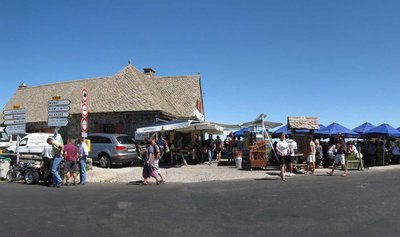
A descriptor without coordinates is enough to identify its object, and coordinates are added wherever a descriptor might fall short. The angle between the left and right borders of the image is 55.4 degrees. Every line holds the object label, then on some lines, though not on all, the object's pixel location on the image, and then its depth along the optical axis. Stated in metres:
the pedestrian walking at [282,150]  13.95
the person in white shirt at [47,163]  13.22
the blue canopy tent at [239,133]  29.94
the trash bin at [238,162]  18.11
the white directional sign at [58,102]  14.99
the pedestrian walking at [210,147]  20.97
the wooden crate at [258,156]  17.30
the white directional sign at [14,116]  16.08
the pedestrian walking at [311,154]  15.88
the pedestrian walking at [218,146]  22.33
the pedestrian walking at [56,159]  12.66
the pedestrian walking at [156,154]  13.48
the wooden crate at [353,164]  18.30
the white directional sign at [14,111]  16.05
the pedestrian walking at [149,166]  13.22
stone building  23.77
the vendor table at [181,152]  19.72
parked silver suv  18.38
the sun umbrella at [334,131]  21.48
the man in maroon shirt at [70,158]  13.09
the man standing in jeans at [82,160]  13.57
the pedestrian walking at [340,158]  15.36
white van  20.25
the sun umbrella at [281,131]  25.87
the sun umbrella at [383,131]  21.73
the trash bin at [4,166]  14.79
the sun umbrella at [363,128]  24.19
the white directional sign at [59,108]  14.94
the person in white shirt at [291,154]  14.80
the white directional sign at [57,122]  14.89
